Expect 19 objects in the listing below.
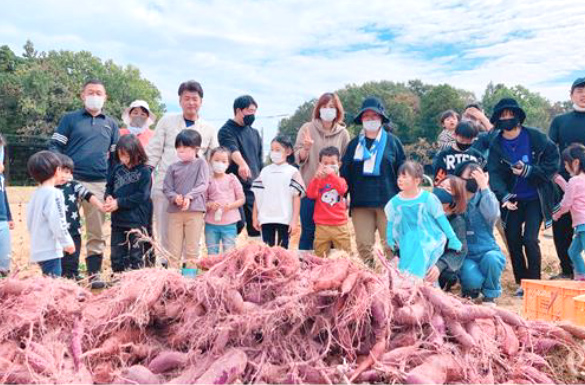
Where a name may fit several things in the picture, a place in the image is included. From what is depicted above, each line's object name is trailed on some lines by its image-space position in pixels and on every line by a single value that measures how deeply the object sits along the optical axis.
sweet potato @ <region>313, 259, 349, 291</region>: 2.35
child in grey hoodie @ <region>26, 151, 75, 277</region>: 4.07
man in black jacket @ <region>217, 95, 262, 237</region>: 5.30
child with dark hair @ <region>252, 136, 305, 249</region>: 5.00
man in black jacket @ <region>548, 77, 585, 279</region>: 5.36
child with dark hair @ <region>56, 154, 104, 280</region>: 4.69
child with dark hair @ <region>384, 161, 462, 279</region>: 4.11
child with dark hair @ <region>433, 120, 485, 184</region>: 5.08
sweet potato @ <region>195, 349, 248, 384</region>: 2.19
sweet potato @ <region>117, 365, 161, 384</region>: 2.27
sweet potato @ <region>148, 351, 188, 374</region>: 2.39
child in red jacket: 4.84
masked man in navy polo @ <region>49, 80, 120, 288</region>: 5.20
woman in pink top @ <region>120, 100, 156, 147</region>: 5.77
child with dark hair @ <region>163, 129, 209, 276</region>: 4.72
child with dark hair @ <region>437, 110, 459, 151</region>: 6.13
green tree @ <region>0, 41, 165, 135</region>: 36.59
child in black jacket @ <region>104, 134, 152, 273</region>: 4.75
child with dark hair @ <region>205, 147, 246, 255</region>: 4.97
